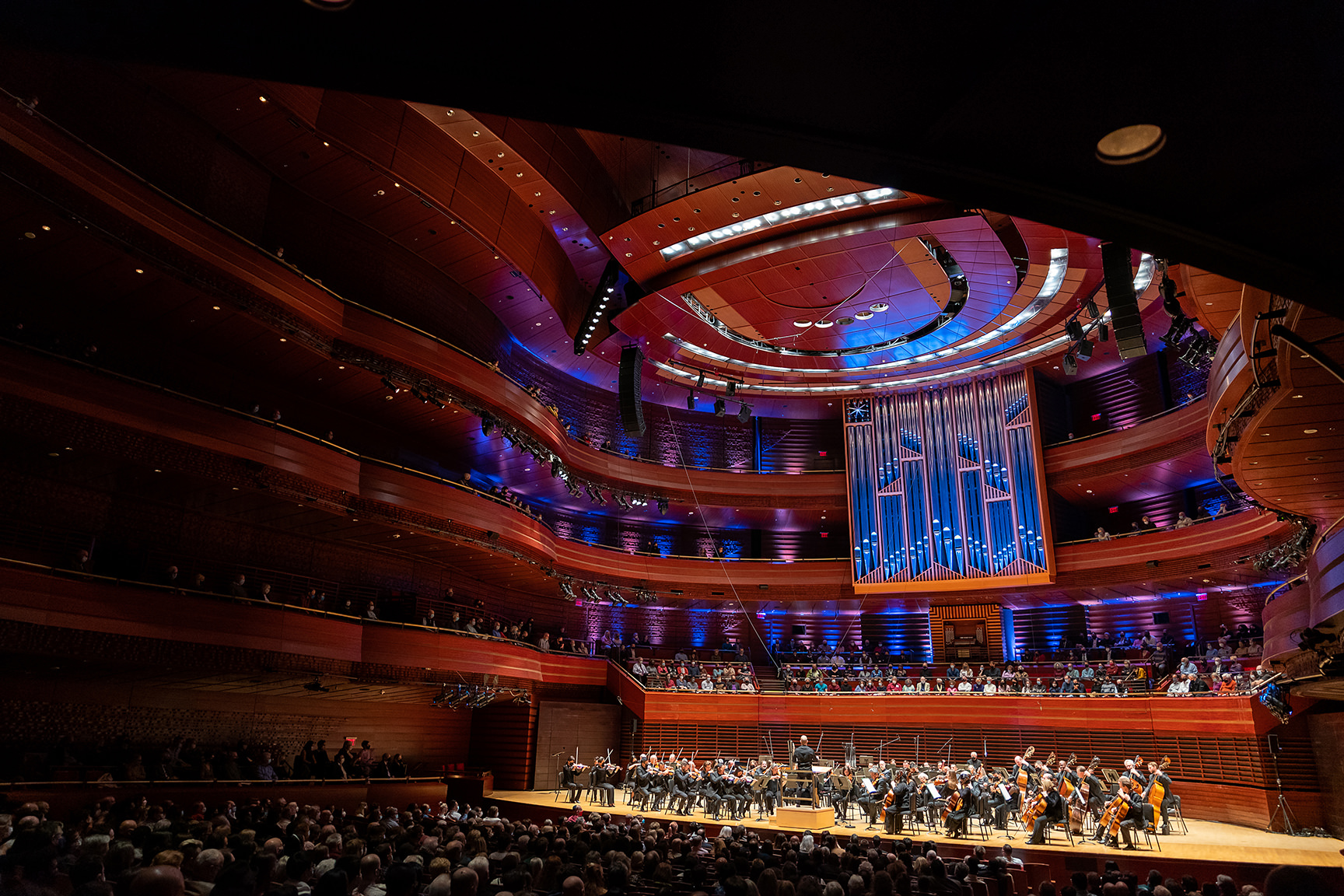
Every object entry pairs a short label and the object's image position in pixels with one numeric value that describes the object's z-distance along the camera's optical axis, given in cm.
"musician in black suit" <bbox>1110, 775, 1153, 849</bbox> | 1248
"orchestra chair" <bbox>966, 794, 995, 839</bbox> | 1405
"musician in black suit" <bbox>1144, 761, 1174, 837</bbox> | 1300
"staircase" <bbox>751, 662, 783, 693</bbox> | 2436
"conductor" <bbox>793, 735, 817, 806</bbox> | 1583
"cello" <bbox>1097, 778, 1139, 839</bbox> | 1258
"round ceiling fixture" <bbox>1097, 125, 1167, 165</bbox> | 249
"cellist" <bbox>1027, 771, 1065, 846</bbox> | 1302
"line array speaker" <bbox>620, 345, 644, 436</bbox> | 1883
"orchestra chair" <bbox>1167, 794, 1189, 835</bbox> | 1442
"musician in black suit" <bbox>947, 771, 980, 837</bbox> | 1380
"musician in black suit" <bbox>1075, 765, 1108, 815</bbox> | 1371
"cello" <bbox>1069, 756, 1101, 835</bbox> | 1379
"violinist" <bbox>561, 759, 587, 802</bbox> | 1882
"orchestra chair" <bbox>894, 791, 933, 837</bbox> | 1516
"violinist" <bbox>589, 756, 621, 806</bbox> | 1867
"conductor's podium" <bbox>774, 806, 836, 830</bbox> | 1477
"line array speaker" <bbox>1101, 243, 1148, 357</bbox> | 1161
